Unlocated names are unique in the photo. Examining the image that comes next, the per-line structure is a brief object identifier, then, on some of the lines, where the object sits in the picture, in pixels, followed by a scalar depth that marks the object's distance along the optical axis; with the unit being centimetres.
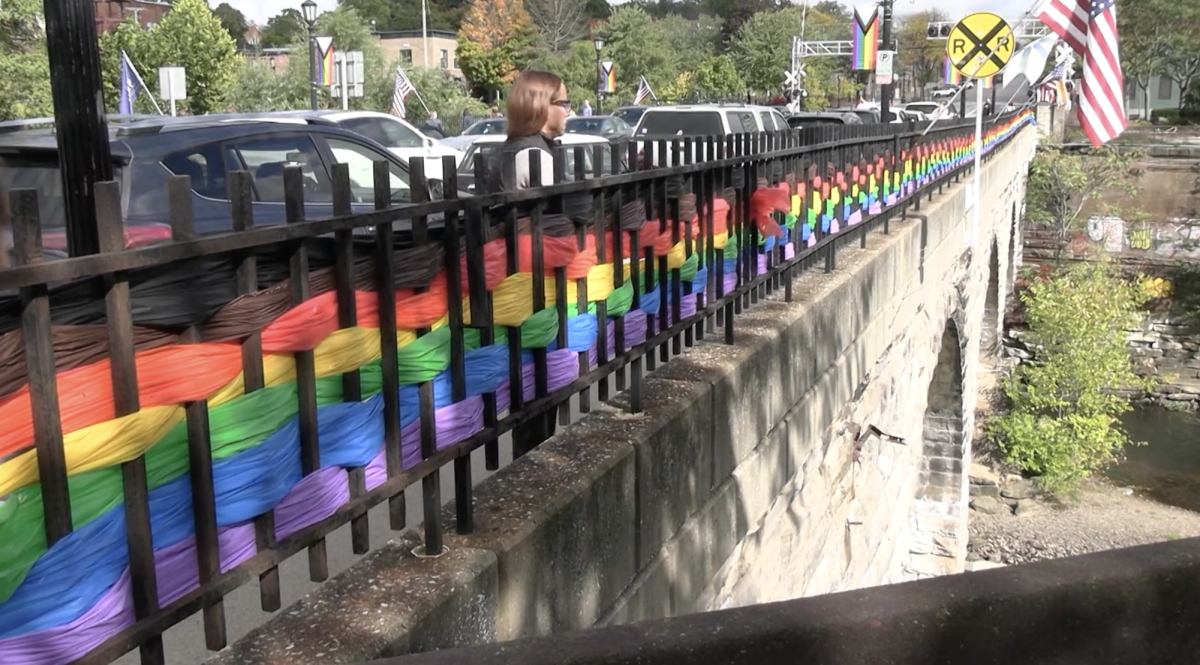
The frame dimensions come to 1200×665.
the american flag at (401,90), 3064
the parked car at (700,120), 1673
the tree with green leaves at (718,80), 5675
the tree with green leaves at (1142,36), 6206
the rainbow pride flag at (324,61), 2823
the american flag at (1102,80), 1334
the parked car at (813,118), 2022
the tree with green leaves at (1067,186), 3778
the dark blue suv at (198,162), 552
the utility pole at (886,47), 1767
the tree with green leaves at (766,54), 6450
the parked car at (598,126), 2172
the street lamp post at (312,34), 2564
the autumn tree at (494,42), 6838
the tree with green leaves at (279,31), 10312
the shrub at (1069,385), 2336
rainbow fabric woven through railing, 171
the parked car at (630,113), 2711
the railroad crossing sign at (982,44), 1198
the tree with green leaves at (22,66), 2350
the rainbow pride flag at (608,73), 3981
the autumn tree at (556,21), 7144
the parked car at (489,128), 2366
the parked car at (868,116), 2494
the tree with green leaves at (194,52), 3656
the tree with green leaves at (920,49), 8994
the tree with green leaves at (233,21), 9881
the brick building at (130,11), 6269
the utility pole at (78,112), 280
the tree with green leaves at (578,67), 5719
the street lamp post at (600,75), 3836
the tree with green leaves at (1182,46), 6109
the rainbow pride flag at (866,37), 2434
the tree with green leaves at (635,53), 6016
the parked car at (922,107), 4338
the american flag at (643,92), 3878
